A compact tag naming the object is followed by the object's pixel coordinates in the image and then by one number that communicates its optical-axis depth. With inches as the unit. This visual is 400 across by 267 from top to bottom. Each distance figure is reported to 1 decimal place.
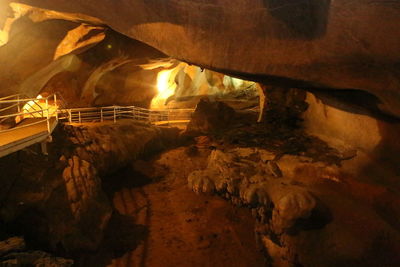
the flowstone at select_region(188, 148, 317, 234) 241.2
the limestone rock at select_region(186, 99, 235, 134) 588.7
